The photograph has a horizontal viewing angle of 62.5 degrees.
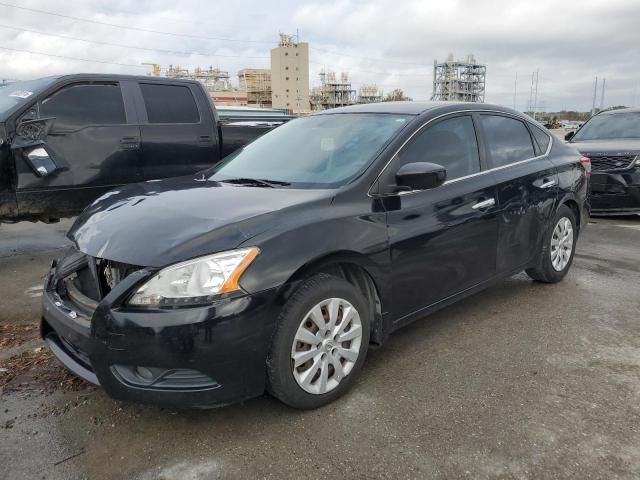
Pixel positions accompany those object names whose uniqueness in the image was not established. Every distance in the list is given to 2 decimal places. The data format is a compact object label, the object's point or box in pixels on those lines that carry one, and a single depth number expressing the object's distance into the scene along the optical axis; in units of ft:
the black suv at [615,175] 25.99
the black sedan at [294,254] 7.87
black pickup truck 17.19
